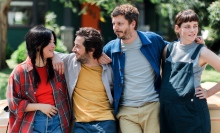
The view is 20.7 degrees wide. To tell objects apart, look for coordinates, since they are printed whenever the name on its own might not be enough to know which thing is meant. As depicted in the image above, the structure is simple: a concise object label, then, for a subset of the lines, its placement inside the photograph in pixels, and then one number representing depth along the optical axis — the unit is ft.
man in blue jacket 17.44
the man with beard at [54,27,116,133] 17.06
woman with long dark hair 16.74
